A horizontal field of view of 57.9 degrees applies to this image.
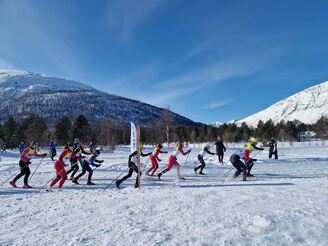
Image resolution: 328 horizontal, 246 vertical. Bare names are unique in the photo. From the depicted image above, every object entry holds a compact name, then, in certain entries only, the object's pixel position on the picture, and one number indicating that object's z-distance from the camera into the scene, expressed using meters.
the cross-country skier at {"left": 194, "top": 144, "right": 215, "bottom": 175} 15.92
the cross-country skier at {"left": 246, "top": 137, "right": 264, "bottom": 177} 13.45
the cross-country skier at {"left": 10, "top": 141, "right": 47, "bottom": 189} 12.38
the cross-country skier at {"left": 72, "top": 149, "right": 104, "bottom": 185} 12.99
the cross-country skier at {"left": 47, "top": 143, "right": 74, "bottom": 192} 11.54
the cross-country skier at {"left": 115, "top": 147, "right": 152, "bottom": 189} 11.72
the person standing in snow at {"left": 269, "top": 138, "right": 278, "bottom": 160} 23.40
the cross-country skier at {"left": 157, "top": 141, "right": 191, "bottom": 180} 14.06
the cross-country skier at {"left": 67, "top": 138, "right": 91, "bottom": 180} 13.65
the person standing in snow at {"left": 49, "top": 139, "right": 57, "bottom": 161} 26.69
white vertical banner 11.10
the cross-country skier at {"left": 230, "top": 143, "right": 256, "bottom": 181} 13.17
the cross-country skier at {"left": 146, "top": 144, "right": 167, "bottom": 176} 15.05
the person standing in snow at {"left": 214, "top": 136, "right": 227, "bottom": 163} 21.33
